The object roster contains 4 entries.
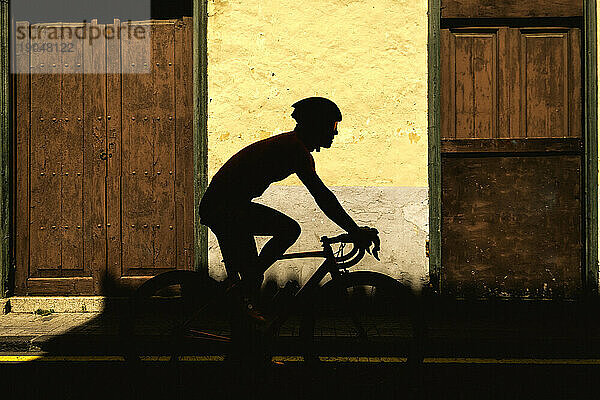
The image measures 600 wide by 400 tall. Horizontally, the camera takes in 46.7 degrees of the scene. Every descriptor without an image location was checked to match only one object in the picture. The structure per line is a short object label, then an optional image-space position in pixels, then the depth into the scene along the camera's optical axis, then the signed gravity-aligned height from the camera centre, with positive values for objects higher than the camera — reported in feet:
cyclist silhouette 13.65 +0.12
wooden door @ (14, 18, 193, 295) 24.72 +1.80
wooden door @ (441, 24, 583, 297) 24.09 +1.66
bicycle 13.79 -2.08
